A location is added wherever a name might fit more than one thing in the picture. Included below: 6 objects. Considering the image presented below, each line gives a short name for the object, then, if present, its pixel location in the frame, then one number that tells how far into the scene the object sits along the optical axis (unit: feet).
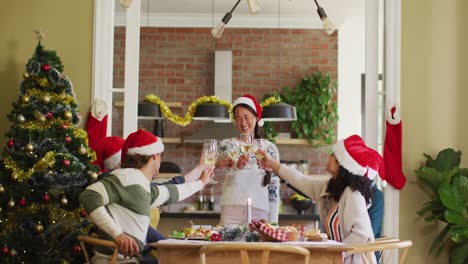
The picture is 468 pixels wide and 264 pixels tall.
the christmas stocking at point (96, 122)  16.98
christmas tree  14.69
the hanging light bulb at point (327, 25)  14.32
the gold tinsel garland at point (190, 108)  22.22
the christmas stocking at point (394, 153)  16.99
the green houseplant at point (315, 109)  29.78
